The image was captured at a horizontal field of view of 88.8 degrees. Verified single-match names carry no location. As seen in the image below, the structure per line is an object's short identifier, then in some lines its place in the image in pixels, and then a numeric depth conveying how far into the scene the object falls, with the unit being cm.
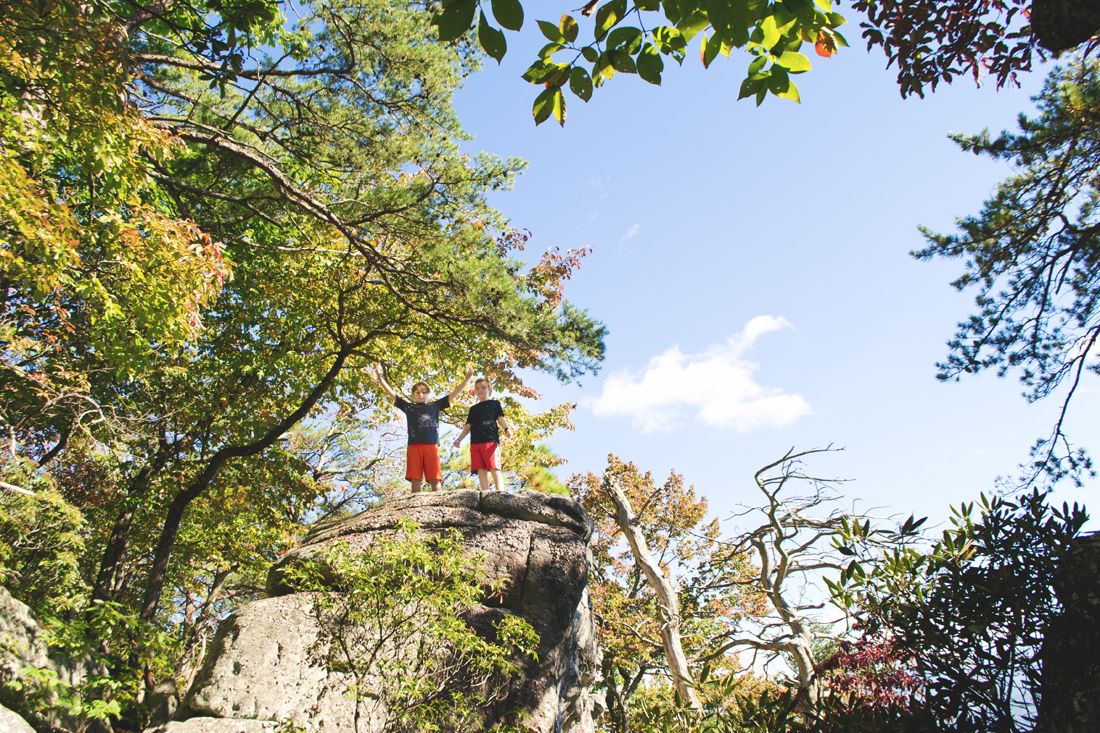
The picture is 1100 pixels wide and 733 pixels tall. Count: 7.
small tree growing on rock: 419
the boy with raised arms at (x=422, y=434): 704
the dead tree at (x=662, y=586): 852
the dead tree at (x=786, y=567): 742
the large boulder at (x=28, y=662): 422
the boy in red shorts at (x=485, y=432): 692
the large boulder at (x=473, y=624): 448
